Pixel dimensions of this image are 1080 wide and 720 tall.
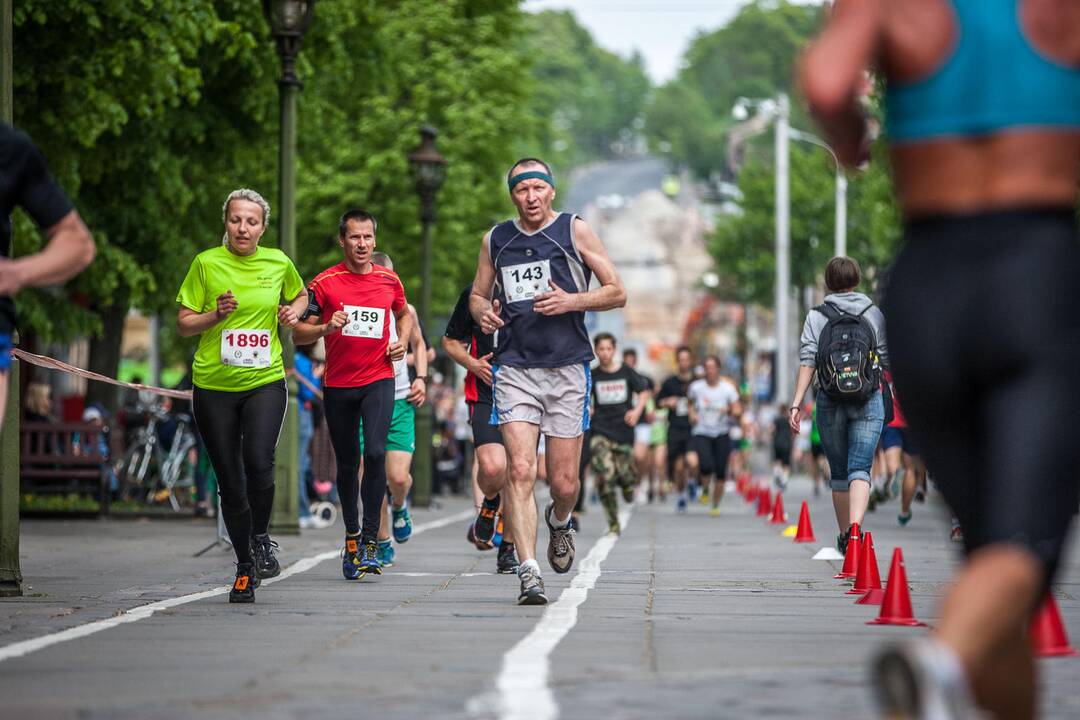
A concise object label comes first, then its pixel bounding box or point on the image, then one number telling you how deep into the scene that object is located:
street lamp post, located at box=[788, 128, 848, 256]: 57.34
